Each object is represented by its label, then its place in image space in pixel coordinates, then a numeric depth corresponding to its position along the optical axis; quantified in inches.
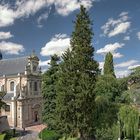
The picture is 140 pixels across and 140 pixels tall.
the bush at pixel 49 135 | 796.3
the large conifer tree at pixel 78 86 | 616.0
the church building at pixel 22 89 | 1168.7
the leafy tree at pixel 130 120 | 654.9
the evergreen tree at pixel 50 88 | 850.1
